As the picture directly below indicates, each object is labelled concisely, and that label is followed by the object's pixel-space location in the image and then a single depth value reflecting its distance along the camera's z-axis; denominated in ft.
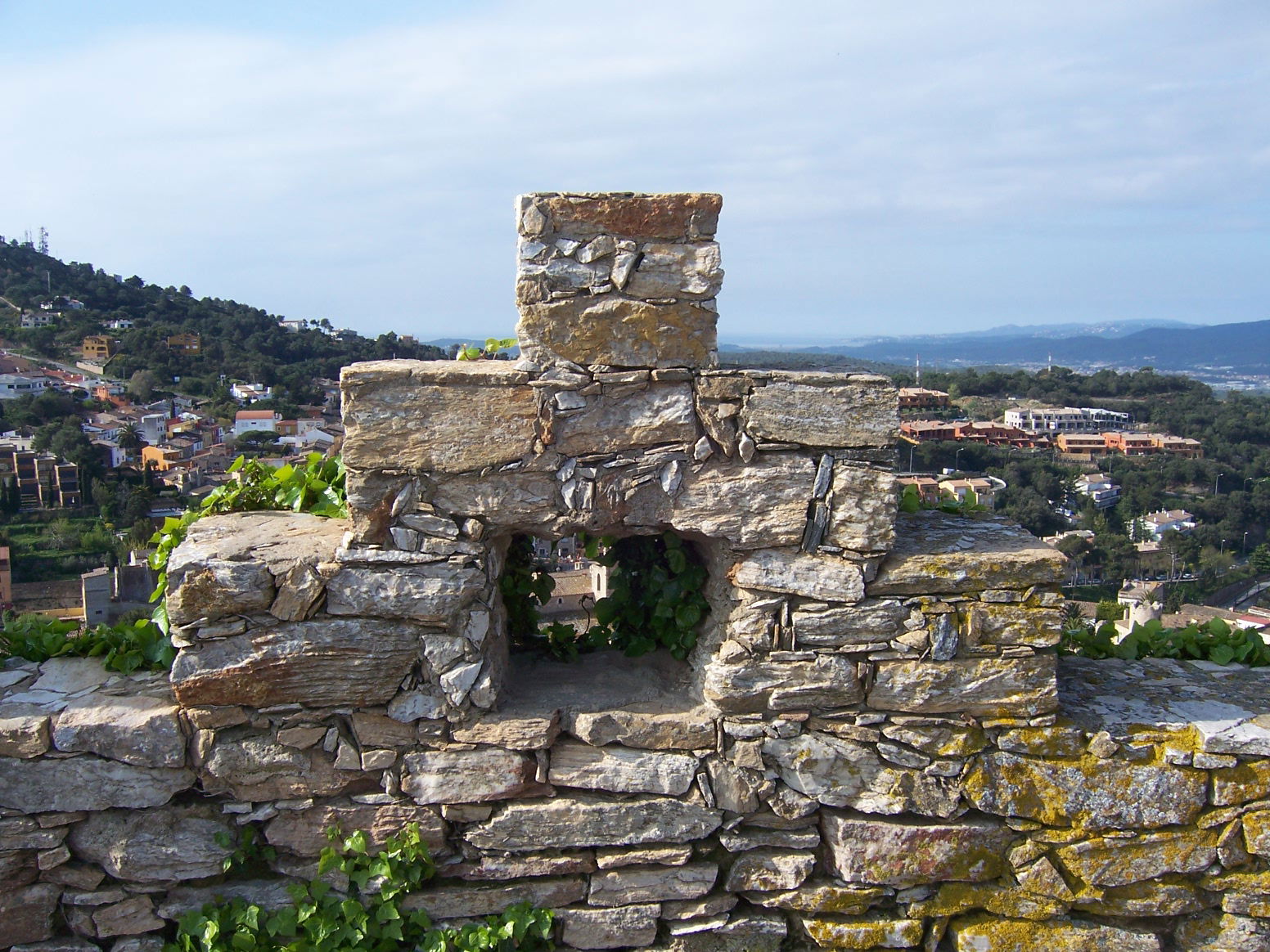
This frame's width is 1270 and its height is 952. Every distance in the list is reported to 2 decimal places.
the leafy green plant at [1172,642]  14.19
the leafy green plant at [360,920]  11.09
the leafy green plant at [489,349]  13.15
